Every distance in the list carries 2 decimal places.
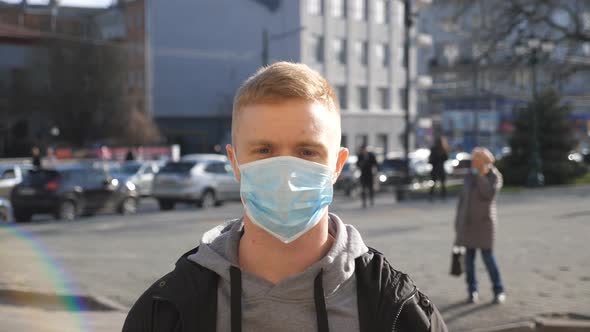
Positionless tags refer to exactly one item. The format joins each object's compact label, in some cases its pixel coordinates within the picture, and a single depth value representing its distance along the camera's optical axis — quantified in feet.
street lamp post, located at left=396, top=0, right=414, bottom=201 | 100.99
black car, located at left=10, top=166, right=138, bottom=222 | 83.15
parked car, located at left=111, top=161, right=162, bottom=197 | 118.32
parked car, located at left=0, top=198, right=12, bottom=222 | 63.41
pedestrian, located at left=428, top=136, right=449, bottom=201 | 95.09
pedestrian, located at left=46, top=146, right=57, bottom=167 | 150.43
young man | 7.61
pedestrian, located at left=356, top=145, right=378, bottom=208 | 91.76
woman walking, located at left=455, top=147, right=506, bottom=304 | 33.52
